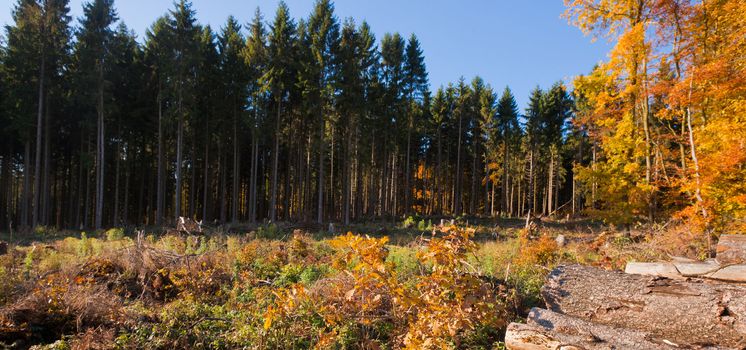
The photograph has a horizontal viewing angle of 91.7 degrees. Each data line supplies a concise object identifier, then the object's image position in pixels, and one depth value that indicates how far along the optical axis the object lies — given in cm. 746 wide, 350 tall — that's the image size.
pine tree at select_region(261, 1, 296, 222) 2334
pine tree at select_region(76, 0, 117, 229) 1967
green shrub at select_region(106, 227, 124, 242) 1300
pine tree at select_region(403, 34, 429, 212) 2859
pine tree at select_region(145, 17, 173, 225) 2080
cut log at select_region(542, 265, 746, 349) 379
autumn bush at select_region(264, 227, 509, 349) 366
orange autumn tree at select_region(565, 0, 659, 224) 1094
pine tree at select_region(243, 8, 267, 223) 2411
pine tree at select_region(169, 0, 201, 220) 2088
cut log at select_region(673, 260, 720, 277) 481
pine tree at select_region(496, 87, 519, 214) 3669
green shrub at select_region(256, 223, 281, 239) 1412
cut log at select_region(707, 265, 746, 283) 453
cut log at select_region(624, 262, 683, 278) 510
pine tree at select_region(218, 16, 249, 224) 2455
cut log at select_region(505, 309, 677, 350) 369
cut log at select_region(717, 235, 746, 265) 536
